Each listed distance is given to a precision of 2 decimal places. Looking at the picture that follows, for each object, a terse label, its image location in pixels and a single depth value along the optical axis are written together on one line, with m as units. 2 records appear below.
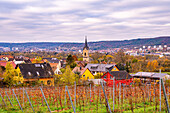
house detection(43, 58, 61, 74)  53.83
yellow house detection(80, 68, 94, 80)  44.23
